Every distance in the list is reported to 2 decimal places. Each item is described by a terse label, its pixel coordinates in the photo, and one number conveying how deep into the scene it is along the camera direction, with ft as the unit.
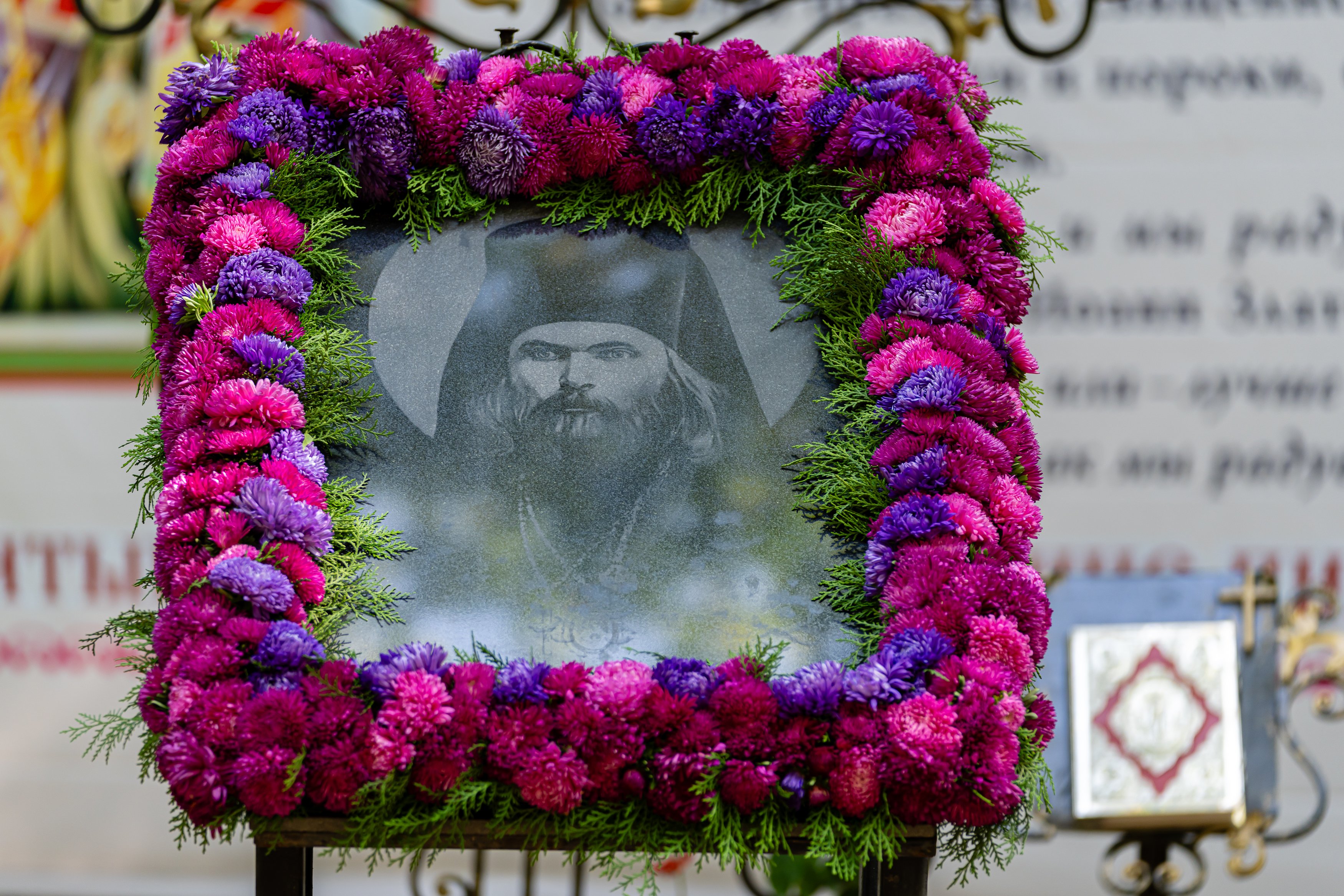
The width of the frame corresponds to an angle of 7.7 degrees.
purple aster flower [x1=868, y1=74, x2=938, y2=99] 25.55
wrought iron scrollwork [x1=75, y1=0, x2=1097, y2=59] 26.72
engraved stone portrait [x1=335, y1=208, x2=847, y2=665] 25.12
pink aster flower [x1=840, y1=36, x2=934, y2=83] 25.62
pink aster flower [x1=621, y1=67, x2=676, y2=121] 25.61
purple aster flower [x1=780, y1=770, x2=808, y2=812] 24.77
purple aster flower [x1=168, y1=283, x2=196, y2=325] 25.40
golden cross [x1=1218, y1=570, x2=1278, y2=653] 27.36
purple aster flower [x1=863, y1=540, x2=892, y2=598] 25.09
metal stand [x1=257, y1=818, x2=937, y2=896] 24.81
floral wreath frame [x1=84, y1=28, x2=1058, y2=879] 24.77
